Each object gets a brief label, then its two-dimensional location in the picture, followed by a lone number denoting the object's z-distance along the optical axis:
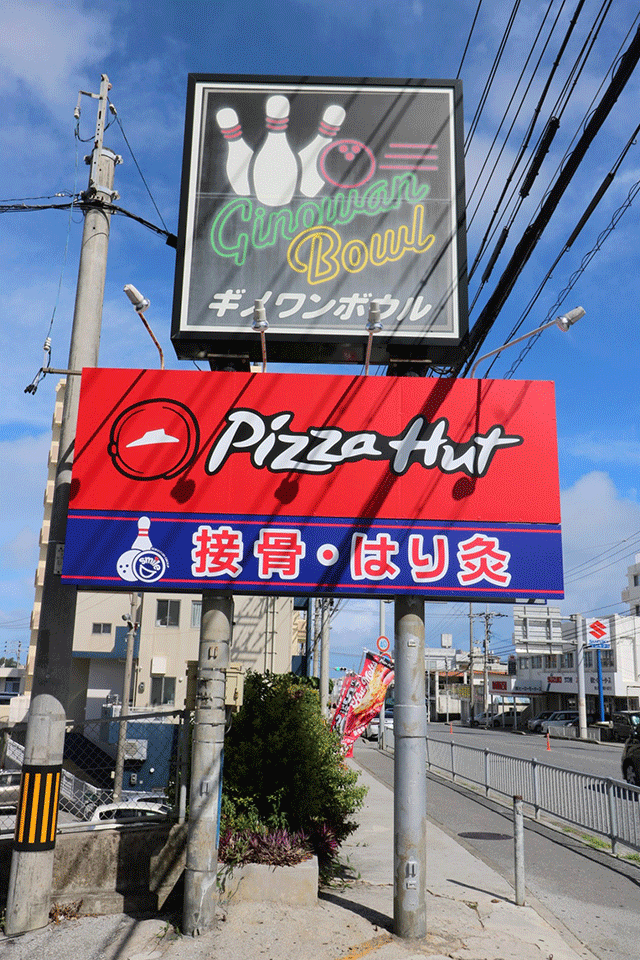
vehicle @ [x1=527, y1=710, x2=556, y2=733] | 55.35
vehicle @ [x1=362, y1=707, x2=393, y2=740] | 44.20
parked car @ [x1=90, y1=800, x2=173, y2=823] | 8.61
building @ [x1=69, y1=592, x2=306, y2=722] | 41.72
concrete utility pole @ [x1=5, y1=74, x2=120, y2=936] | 7.69
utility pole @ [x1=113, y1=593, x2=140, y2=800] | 27.44
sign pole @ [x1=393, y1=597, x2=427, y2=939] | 7.52
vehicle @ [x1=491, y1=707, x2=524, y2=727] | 65.31
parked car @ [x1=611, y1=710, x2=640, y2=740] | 44.09
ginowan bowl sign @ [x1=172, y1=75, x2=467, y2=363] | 9.71
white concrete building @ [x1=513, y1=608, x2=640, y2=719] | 56.97
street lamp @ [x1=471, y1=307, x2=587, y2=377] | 7.88
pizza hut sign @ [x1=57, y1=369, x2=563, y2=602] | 8.38
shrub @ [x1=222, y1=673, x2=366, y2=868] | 8.72
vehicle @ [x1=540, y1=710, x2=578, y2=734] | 52.75
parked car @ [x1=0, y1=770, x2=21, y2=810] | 14.18
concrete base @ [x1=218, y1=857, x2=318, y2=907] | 7.94
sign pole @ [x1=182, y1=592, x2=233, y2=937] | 7.50
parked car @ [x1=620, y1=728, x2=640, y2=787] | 18.08
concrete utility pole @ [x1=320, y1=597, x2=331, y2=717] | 28.74
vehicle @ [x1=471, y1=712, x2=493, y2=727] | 64.50
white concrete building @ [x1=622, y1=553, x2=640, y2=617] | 79.70
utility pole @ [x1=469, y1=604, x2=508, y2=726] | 68.62
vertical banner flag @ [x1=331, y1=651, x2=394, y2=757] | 21.27
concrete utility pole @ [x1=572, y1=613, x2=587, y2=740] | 46.16
